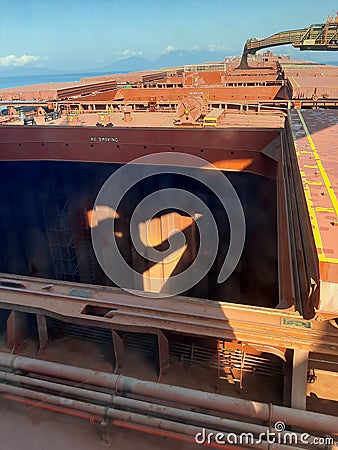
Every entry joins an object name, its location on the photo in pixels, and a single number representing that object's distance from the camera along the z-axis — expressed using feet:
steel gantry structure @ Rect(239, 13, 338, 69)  104.63
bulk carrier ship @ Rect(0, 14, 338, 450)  11.68
